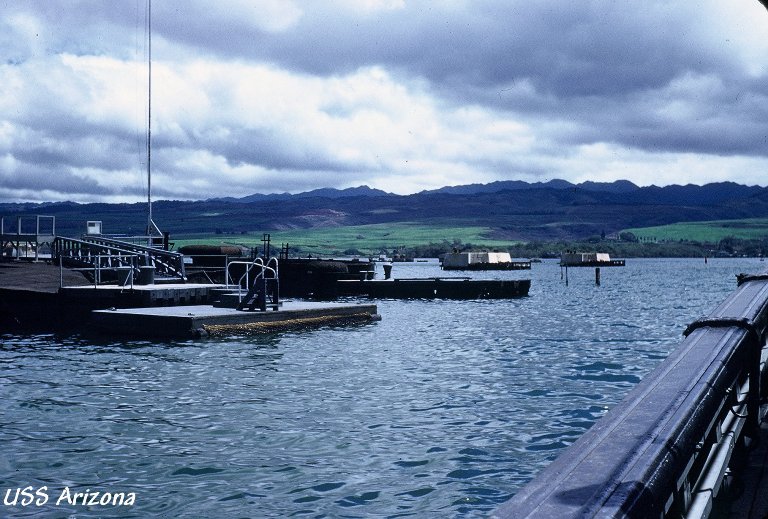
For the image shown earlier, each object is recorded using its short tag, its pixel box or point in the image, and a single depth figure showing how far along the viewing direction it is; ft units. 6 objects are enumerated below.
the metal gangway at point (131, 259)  118.43
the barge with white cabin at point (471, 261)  572.92
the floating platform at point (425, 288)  213.46
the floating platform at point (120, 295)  99.76
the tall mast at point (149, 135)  139.95
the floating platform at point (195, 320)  85.51
